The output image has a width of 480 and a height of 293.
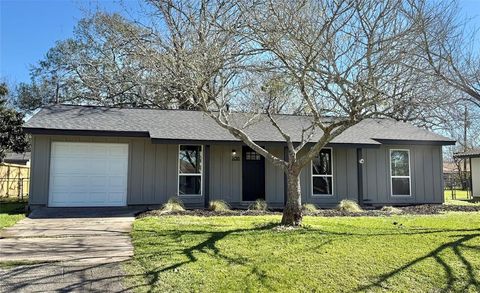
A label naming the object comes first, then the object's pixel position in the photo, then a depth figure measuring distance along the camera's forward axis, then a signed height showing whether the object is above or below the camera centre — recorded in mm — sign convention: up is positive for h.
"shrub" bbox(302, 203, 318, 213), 11796 -865
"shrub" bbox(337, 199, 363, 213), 12130 -848
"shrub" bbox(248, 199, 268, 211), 12049 -810
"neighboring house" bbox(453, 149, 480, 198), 20652 +513
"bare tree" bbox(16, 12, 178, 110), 9336 +4342
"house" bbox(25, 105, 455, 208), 12195 +551
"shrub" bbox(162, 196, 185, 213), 11264 -767
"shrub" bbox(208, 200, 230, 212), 11687 -793
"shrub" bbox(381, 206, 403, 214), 11891 -931
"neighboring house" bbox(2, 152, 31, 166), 30859 +1510
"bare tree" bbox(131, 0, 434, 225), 7086 +2389
